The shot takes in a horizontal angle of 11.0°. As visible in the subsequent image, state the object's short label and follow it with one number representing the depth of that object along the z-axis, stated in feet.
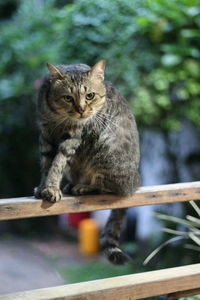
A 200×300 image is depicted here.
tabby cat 5.93
